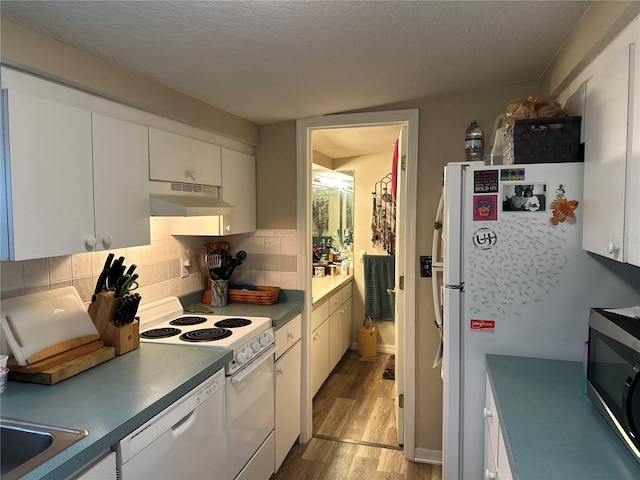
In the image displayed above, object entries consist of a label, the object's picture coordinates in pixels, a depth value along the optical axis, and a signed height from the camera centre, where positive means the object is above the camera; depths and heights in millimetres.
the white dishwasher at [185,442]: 1368 -776
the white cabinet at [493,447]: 1347 -766
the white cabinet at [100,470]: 1176 -682
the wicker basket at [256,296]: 2814 -459
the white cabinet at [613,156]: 1199 +217
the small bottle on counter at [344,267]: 4711 -448
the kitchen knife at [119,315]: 1846 -381
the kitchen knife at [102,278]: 1889 -230
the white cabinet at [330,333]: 3451 -967
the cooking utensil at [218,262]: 2807 -238
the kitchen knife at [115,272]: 1901 -204
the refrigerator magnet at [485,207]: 1789 +77
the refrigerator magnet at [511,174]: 1741 +207
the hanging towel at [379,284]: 4551 -618
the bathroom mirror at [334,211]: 4625 +155
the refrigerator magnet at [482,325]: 1837 -420
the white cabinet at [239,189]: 2590 +228
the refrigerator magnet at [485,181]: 1783 +184
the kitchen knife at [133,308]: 1880 -361
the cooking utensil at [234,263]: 2820 -248
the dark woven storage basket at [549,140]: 1720 +342
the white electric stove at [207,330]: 2041 -536
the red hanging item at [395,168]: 3137 +421
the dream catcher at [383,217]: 4575 +91
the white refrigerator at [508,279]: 1707 -216
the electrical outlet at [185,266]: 2707 -254
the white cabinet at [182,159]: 1996 +334
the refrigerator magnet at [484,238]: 1799 -51
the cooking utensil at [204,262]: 2863 -241
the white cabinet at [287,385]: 2596 -1011
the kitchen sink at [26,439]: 1202 -605
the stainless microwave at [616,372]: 1087 -406
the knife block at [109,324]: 1839 -420
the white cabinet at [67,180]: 1347 +163
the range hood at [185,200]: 1981 +125
